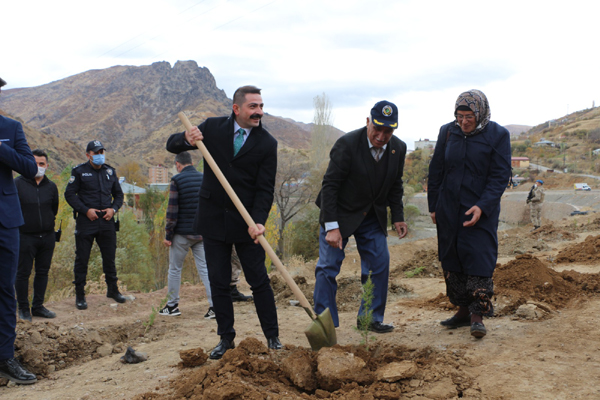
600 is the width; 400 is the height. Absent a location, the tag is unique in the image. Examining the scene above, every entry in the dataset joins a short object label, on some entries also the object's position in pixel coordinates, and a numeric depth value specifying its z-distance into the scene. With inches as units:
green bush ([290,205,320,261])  1012.5
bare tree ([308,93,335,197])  1831.9
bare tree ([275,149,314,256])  1316.4
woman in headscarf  149.9
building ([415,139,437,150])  5260.8
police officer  247.9
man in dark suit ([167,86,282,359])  142.3
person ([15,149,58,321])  230.0
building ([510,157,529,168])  2271.2
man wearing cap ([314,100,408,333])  161.3
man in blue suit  133.0
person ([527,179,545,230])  682.8
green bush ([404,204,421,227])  1387.3
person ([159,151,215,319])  225.8
